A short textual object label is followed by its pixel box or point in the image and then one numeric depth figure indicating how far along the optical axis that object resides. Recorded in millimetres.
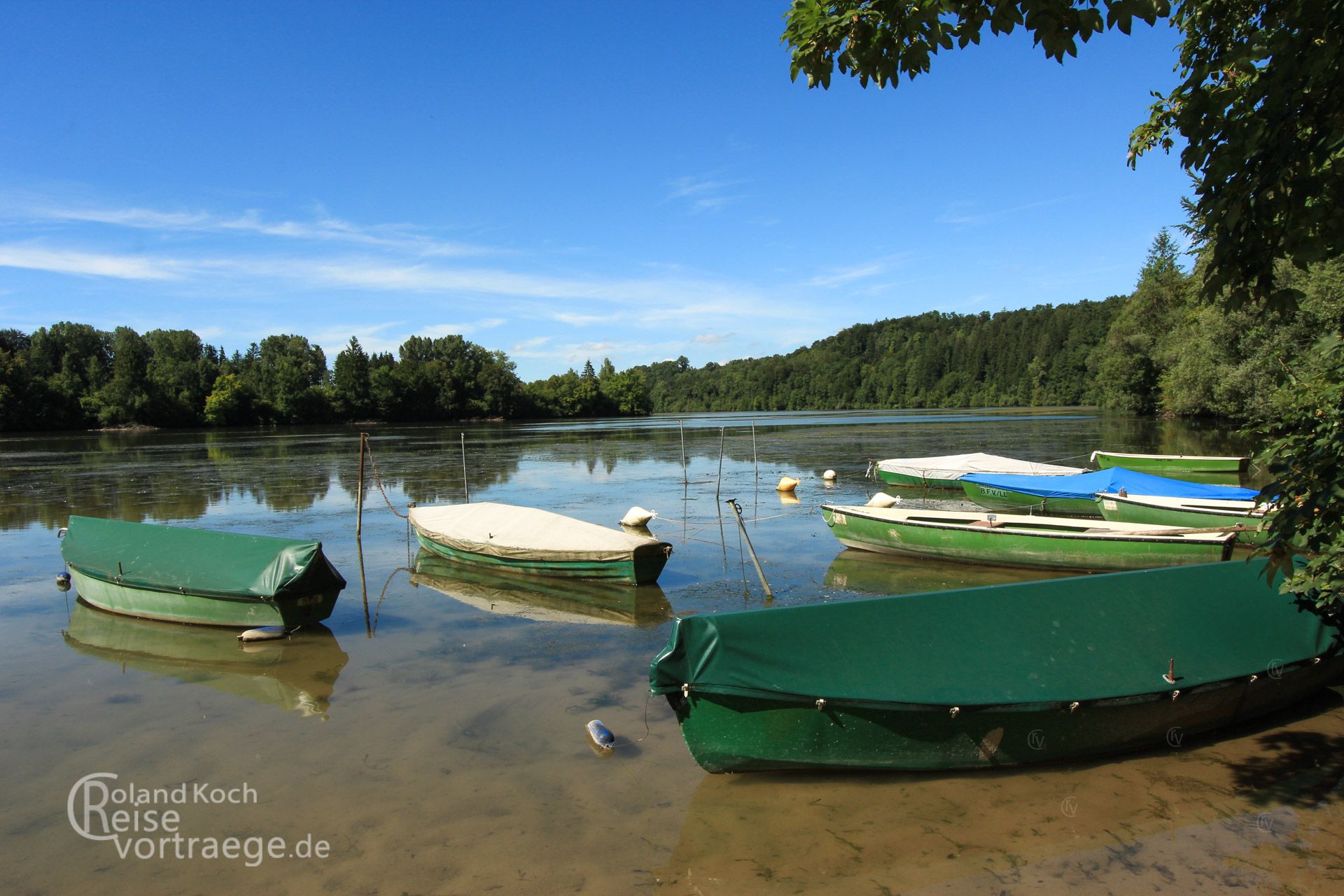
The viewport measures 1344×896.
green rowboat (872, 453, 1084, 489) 26750
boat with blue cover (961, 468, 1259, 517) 19234
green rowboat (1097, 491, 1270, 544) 16469
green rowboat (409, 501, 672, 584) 14508
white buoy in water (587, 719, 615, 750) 7794
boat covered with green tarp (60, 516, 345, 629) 11891
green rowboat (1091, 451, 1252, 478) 26506
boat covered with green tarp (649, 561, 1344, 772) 6430
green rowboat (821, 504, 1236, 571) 13520
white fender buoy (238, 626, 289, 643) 11695
